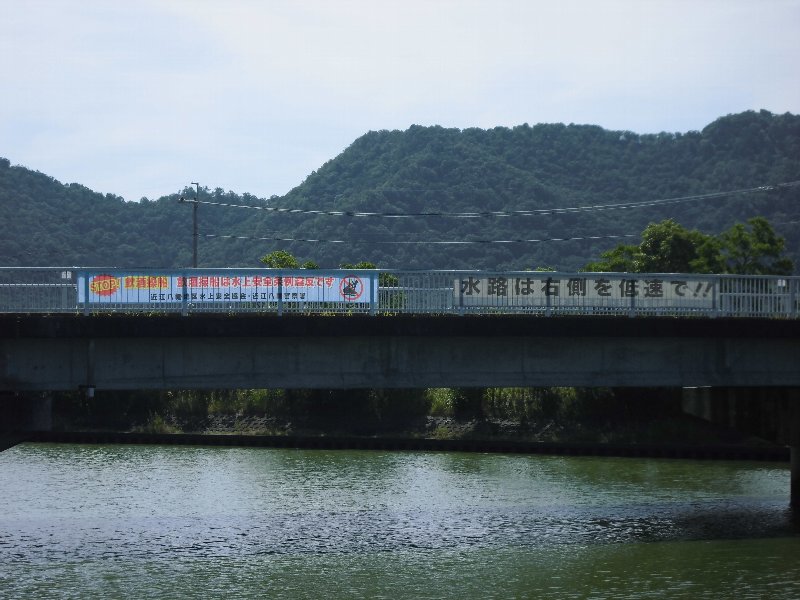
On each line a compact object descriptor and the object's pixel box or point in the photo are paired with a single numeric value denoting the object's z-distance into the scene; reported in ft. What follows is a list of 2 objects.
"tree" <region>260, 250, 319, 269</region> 249.14
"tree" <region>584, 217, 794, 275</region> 241.55
